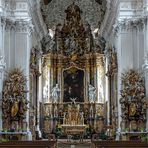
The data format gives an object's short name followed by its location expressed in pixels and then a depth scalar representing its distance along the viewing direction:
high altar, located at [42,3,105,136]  39.88
